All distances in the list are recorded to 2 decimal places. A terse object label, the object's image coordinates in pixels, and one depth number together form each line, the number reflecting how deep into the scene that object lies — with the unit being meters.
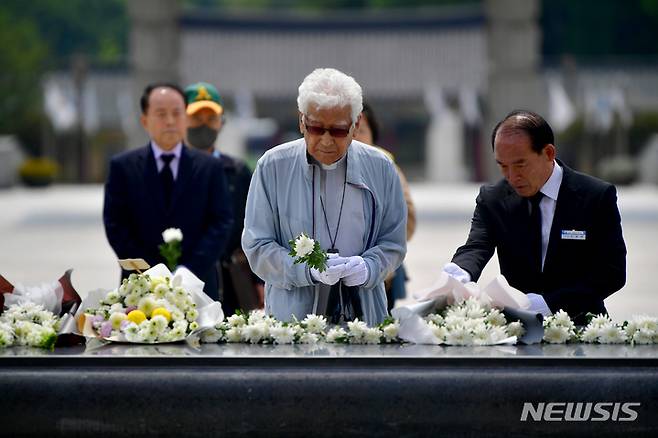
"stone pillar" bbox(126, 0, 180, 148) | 67.02
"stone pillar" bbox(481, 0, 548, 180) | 66.48
